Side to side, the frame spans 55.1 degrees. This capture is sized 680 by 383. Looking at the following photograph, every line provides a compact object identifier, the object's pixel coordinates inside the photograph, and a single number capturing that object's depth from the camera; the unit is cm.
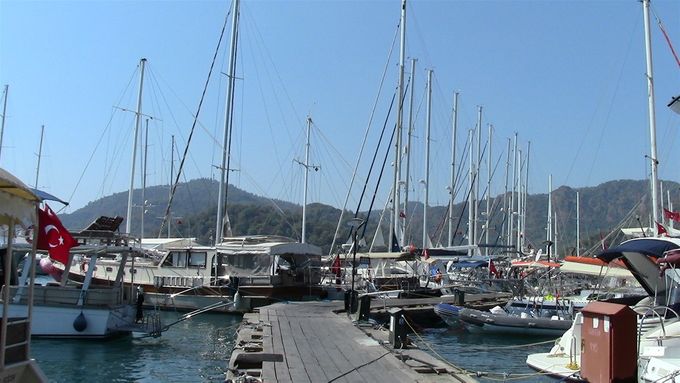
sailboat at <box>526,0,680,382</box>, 1069
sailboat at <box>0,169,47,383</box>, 777
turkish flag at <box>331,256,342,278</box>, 3650
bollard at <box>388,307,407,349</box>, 1530
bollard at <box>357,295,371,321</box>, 2206
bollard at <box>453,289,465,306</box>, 2970
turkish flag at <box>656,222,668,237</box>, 2215
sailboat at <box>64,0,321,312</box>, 3016
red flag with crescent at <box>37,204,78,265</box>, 1352
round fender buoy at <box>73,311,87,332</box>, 2052
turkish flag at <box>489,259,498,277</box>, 4172
